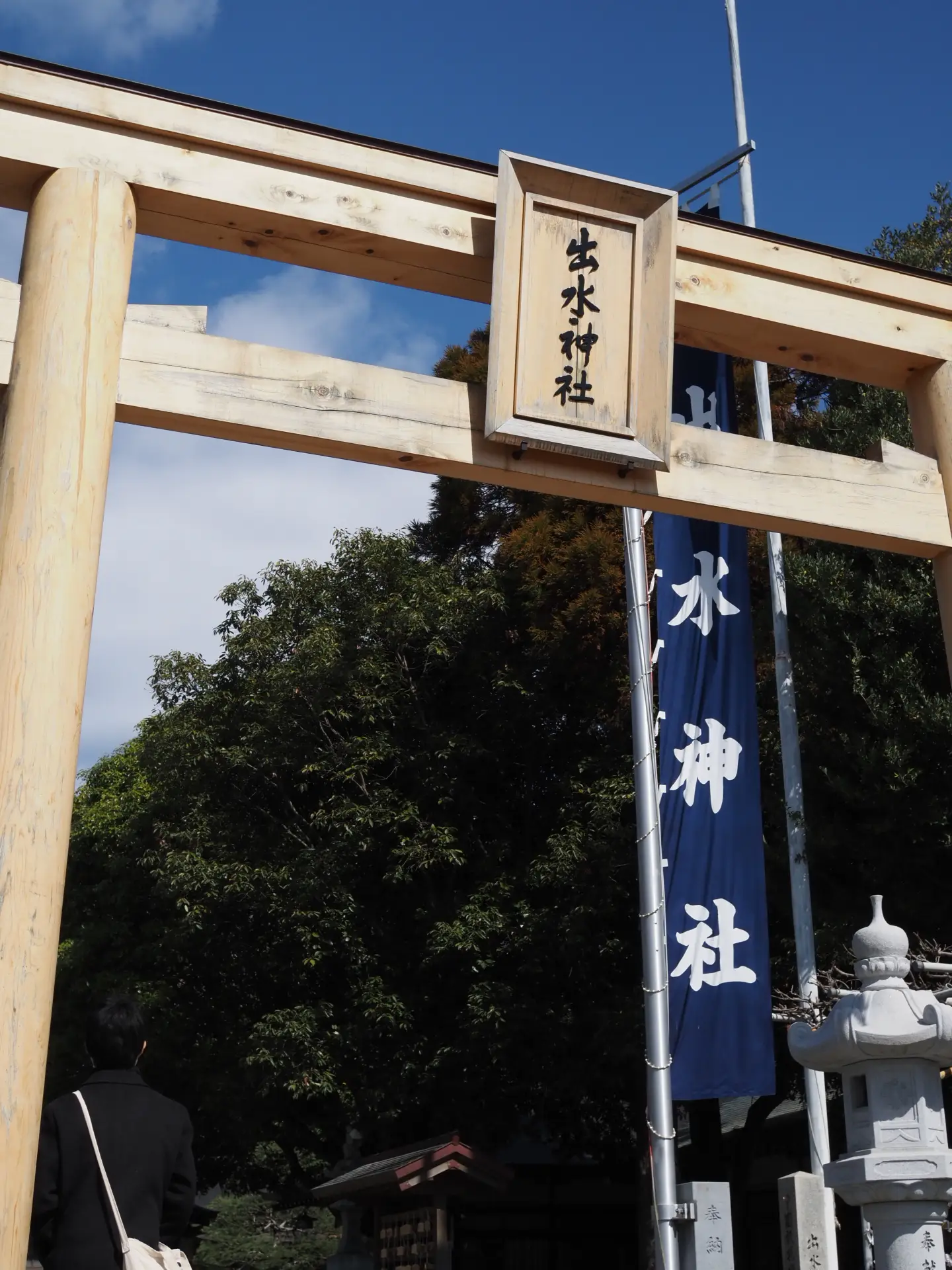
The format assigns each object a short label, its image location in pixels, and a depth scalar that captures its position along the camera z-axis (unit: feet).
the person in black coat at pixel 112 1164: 9.59
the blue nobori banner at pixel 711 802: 28.68
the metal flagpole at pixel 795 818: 32.91
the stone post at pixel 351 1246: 44.57
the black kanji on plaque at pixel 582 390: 15.87
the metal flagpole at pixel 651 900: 28.96
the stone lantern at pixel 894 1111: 15.26
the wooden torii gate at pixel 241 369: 12.42
